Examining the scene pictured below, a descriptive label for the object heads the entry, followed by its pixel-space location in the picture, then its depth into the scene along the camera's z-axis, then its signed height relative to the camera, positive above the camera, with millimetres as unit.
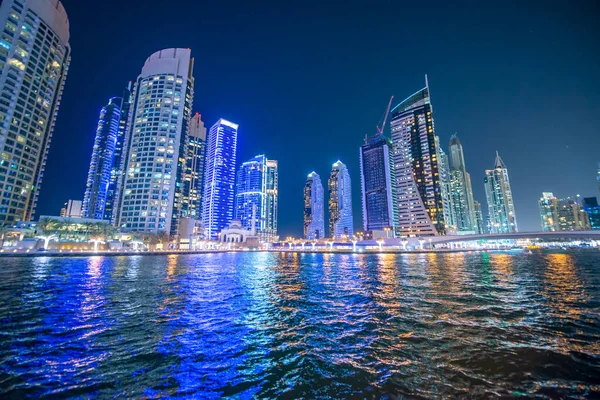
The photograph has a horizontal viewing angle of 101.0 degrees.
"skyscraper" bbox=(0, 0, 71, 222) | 96500 +63319
